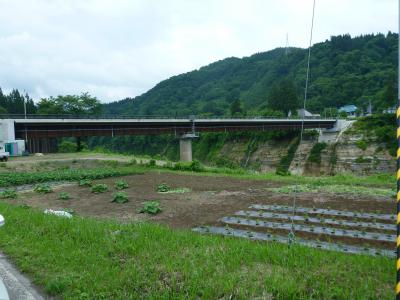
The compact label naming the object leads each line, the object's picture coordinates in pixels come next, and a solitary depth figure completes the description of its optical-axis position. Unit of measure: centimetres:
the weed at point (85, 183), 1760
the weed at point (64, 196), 1365
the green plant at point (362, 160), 5161
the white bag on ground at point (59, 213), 920
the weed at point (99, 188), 1509
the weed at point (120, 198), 1229
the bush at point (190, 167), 2575
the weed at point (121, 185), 1602
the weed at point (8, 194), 1484
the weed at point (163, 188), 1502
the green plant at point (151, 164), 2837
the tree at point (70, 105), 6372
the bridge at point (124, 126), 3675
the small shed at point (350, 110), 8116
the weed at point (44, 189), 1602
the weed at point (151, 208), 1003
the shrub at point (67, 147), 6256
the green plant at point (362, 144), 5435
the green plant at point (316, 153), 6146
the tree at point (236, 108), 9855
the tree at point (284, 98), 8869
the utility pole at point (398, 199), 337
